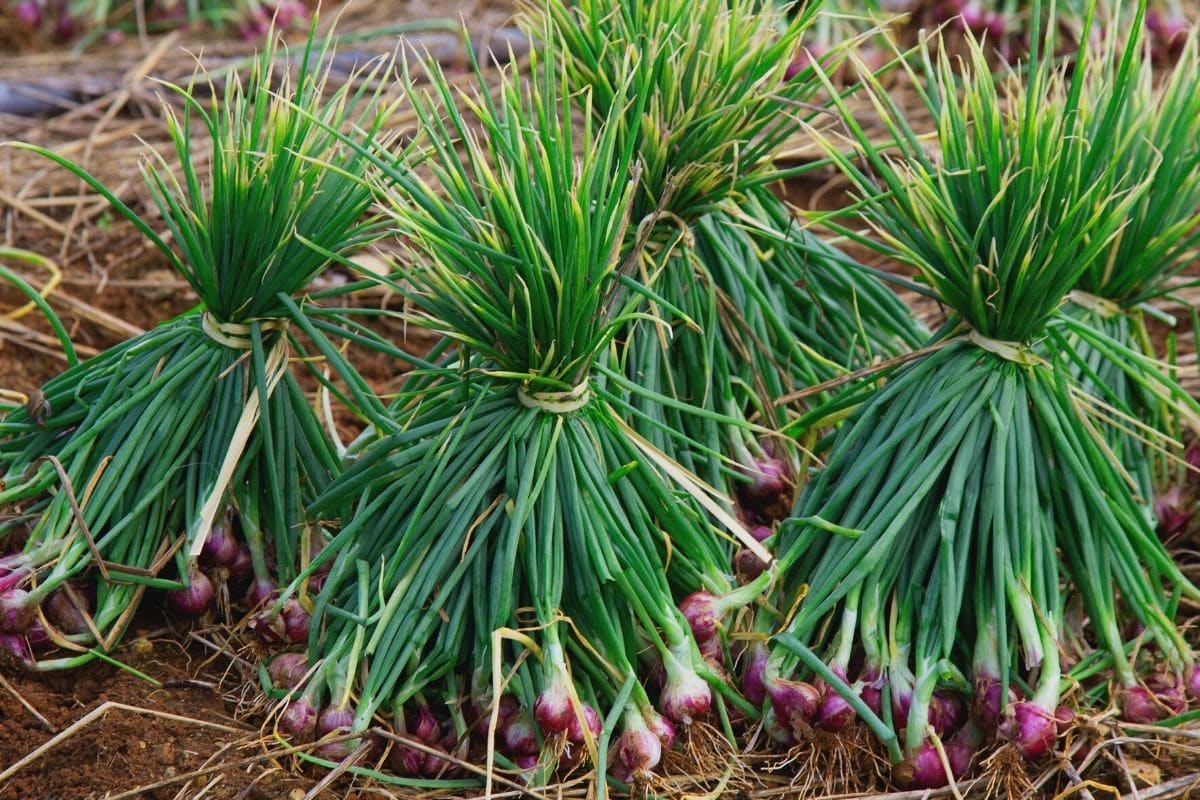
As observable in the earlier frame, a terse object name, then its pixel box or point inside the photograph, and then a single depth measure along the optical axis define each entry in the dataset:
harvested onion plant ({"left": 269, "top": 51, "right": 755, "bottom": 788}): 1.70
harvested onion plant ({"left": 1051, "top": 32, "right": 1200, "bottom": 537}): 1.92
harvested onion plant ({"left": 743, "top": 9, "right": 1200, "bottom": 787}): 1.73
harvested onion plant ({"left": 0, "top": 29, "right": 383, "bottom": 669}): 1.78
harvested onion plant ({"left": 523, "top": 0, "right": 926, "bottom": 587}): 1.85
